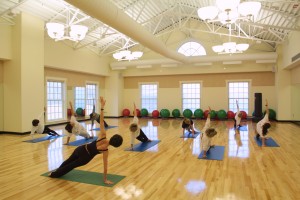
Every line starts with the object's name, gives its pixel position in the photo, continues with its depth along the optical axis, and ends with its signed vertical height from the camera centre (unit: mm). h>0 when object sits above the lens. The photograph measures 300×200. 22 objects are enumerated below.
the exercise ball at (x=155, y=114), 11727 -737
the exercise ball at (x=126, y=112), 12336 -674
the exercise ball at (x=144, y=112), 11961 -651
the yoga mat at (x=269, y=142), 5363 -1029
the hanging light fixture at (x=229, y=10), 4172 +1676
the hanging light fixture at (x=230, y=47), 7418 +1666
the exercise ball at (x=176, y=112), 11414 -647
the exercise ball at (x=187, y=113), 11031 -647
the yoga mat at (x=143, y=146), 5160 -1074
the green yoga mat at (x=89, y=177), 3216 -1110
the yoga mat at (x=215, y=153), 4430 -1074
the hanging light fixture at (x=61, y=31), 5766 +1691
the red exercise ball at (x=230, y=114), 10555 -689
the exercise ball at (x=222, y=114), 10496 -663
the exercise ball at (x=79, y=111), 10719 -537
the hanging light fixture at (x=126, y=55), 8672 +1647
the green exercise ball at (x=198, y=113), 10906 -641
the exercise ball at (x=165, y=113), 11555 -678
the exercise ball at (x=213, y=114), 10711 -675
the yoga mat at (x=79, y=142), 5668 -1068
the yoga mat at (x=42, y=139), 6090 -1062
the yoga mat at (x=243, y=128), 7902 -990
